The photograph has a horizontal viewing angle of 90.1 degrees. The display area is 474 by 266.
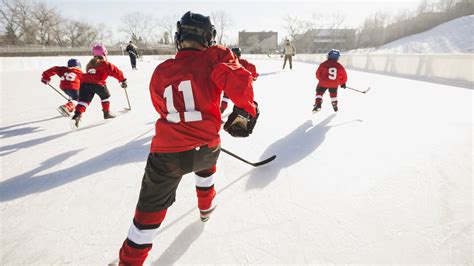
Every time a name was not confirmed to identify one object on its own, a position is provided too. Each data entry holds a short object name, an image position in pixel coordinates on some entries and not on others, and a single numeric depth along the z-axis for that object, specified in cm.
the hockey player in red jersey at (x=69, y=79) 439
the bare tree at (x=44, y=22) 3966
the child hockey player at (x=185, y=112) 125
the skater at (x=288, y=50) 1250
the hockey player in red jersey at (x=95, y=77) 389
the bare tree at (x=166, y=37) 5448
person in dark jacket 1362
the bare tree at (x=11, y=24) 3638
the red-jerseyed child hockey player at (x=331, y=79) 450
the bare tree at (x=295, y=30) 5006
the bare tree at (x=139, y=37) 5163
